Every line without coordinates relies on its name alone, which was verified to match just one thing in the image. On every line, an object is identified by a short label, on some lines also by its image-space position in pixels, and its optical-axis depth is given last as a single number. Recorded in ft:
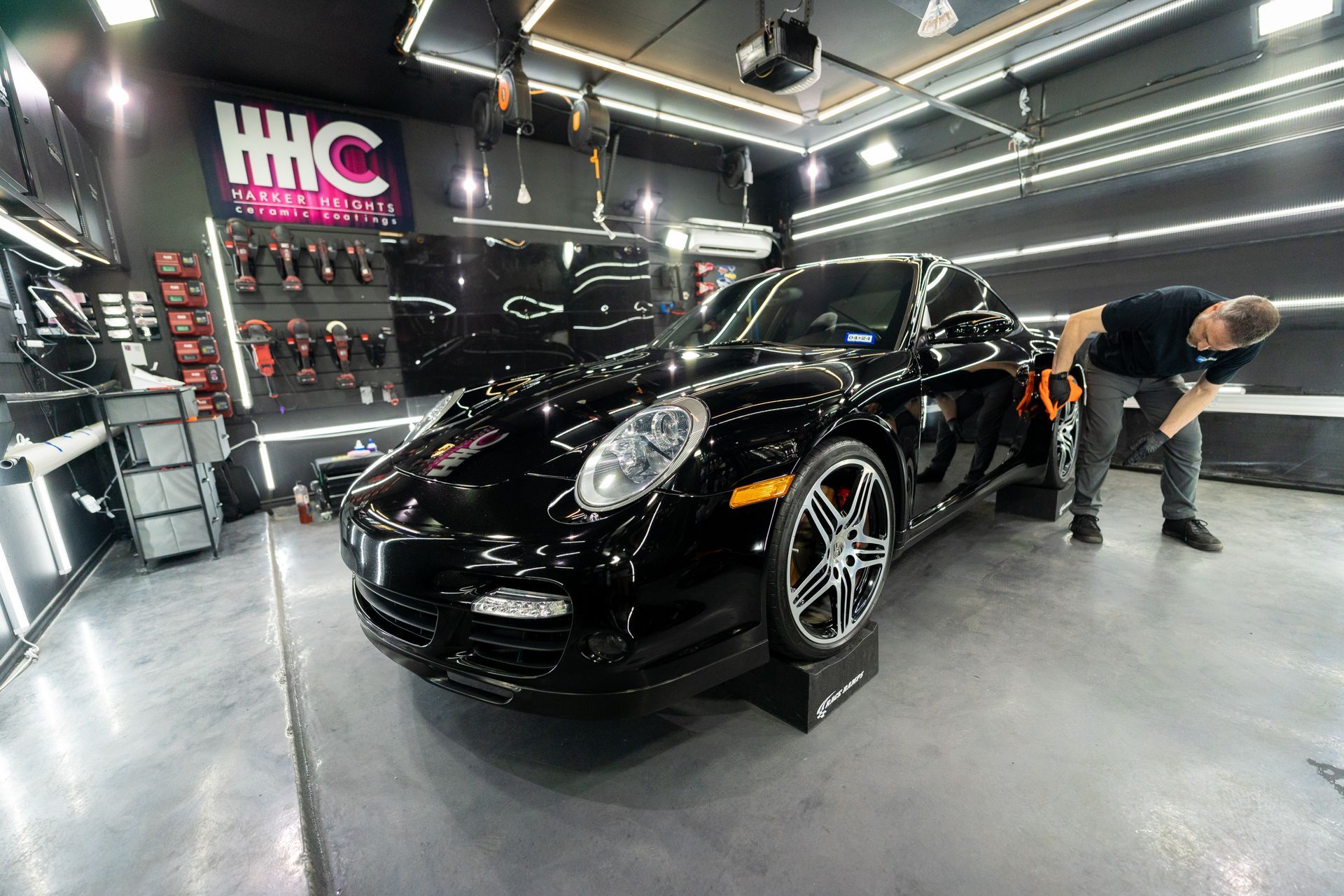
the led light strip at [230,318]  11.89
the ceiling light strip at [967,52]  11.09
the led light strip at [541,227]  15.45
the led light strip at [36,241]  7.20
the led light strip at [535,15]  9.56
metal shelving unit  8.48
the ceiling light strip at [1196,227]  10.82
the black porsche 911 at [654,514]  3.36
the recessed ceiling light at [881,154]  18.22
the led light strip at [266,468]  12.78
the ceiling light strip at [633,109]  11.46
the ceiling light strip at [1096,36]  11.48
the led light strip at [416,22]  9.30
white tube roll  6.01
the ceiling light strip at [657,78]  11.16
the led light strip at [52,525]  7.59
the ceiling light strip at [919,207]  15.90
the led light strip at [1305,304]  10.83
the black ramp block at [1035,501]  9.34
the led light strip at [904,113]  14.28
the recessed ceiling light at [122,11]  7.79
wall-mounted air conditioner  20.07
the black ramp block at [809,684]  4.33
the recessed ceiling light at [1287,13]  10.46
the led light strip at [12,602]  5.94
